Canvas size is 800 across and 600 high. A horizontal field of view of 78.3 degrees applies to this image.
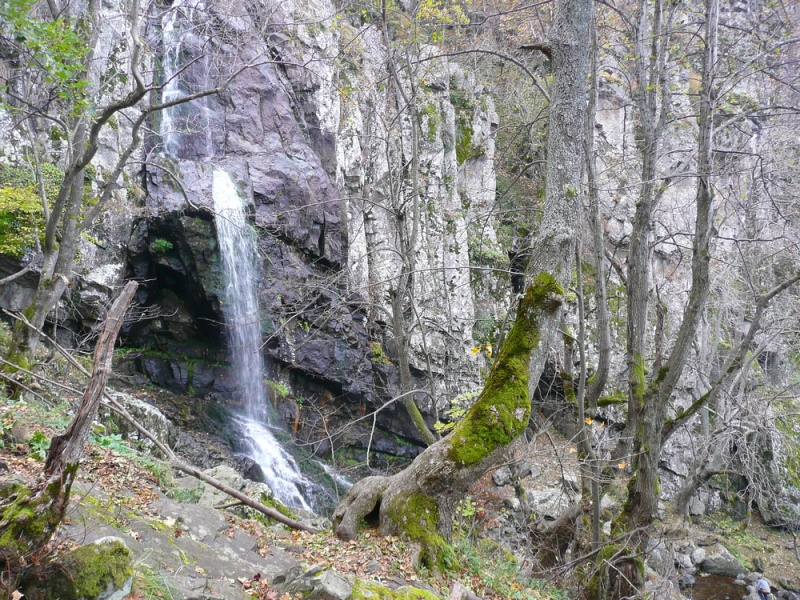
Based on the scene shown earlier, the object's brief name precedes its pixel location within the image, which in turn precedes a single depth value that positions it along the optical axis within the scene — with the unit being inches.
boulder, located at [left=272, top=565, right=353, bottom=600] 106.3
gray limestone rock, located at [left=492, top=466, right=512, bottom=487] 475.5
